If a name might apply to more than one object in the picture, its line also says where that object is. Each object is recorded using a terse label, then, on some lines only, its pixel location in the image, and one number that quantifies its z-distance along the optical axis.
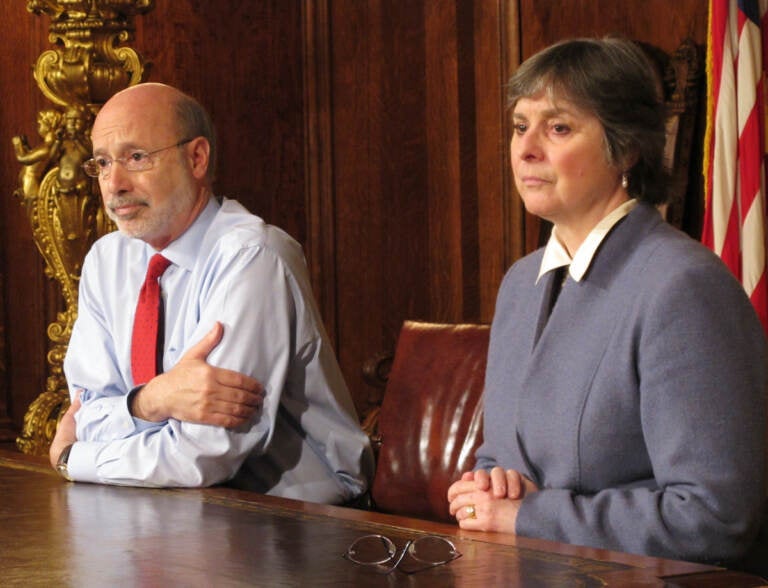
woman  3.04
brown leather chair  4.41
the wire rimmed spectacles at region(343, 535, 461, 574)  2.57
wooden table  2.47
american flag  5.79
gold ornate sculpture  6.86
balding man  4.01
